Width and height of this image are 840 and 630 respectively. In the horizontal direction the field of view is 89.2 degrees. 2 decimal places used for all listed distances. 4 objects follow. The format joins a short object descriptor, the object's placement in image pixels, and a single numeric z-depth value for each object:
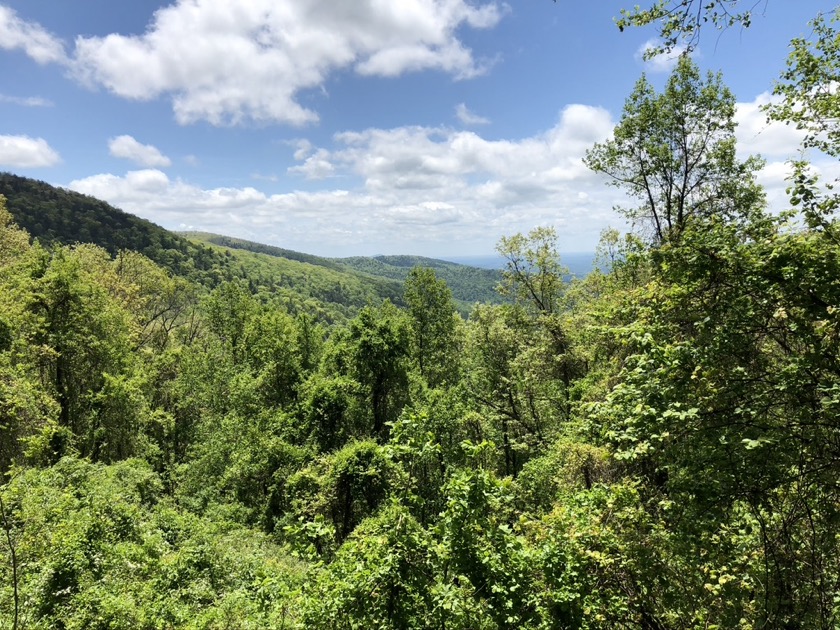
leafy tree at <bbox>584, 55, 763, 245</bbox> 15.18
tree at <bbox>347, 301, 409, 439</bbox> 23.92
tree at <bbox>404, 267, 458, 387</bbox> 30.05
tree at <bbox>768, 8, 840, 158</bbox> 7.29
